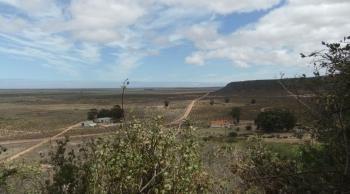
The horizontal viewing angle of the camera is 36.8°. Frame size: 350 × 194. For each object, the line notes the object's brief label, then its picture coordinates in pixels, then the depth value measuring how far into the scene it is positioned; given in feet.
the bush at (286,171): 20.18
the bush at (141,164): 21.68
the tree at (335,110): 19.61
